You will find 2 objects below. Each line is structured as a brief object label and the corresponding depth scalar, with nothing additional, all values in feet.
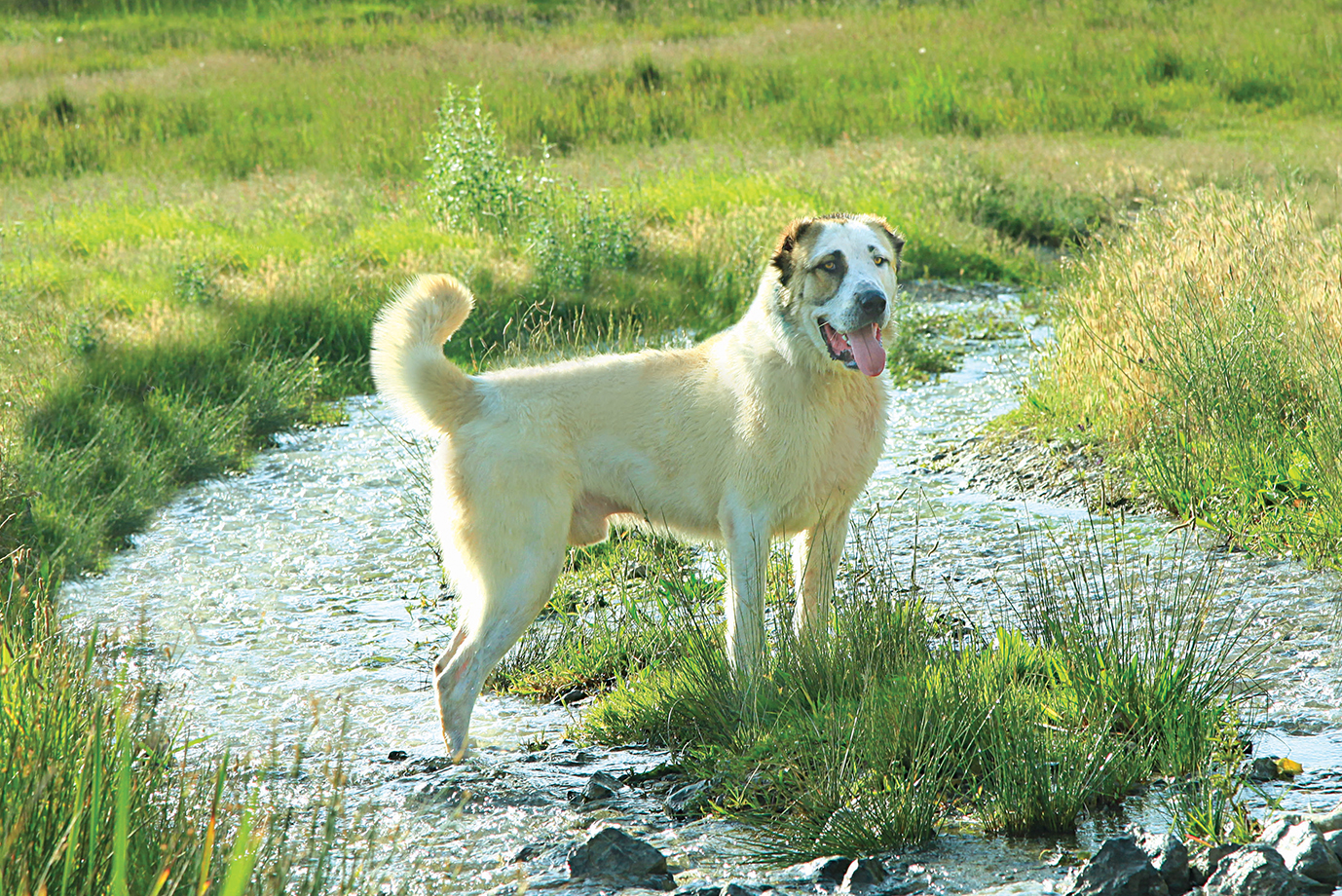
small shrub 77.77
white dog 29.43
